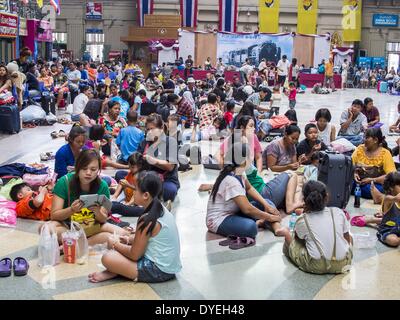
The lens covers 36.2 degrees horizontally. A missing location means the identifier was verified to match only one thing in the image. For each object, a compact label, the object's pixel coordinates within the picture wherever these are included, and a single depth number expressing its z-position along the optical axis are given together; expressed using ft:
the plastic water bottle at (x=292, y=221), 20.27
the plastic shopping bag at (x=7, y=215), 20.88
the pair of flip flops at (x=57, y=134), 40.04
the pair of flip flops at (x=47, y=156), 32.01
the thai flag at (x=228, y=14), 122.01
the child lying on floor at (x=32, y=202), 21.21
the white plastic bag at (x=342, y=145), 29.30
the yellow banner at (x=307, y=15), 121.60
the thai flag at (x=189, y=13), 121.29
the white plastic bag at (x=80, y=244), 17.21
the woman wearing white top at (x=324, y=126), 30.53
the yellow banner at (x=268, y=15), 121.60
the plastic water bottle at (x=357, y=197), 24.54
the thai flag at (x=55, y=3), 79.87
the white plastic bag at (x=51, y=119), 46.54
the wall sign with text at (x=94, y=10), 125.18
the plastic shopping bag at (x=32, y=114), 45.75
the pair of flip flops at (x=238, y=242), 18.99
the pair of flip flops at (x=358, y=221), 21.72
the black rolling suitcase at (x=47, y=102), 49.83
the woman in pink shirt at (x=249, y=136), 26.40
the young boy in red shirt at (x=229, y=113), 40.19
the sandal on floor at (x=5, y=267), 16.07
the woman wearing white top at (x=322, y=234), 16.35
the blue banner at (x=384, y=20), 123.34
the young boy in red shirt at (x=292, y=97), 56.24
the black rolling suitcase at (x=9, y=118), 40.50
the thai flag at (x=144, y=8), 122.72
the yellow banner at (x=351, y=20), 122.42
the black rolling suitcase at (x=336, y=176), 22.38
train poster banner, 101.96
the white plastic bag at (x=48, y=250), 16.97
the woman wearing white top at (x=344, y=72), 100.58
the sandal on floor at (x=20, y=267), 16.15
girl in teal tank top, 15.10
